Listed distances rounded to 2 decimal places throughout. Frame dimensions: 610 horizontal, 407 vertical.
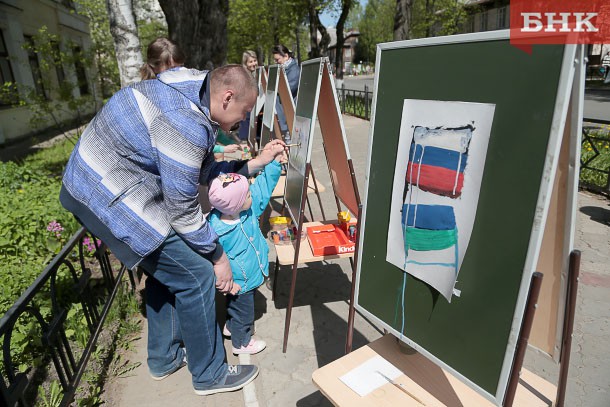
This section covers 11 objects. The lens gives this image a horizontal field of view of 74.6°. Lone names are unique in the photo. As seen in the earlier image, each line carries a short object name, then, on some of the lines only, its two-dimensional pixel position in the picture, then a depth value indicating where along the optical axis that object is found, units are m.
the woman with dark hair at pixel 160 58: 2.68
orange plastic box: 2.75
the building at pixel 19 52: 11.47
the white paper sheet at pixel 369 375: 1.48
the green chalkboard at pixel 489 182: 1.01
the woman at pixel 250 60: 6.29
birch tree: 4.38
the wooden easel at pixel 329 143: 2.43
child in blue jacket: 2.20
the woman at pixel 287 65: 5.47
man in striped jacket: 1.65
